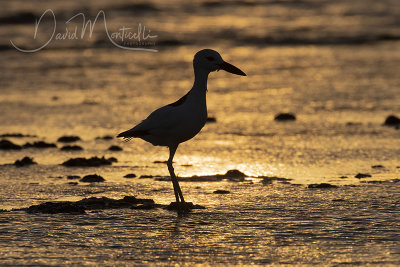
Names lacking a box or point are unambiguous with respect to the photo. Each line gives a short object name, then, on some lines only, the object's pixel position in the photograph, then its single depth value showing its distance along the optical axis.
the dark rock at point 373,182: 18.34
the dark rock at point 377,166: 20.19
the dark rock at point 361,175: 19.09
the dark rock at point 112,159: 21.73
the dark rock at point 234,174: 19.62
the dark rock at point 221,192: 17.69
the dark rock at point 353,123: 26.98
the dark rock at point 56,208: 15.48
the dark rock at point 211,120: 28.42
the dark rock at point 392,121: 26.62
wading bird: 16.16
